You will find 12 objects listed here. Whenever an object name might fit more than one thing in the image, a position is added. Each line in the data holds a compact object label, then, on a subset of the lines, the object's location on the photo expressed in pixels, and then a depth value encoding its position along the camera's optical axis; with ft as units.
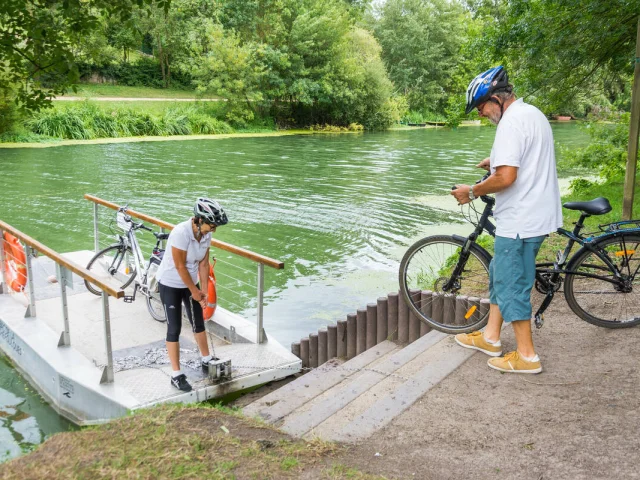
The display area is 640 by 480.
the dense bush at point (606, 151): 39.63
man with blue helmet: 12.70
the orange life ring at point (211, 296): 21.11
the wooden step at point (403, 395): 12.00
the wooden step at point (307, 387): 13.97
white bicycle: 23.70
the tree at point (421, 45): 201.98
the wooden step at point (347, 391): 12.66
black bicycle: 15.02
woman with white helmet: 16.55
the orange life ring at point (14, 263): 22.15
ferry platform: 16.89
